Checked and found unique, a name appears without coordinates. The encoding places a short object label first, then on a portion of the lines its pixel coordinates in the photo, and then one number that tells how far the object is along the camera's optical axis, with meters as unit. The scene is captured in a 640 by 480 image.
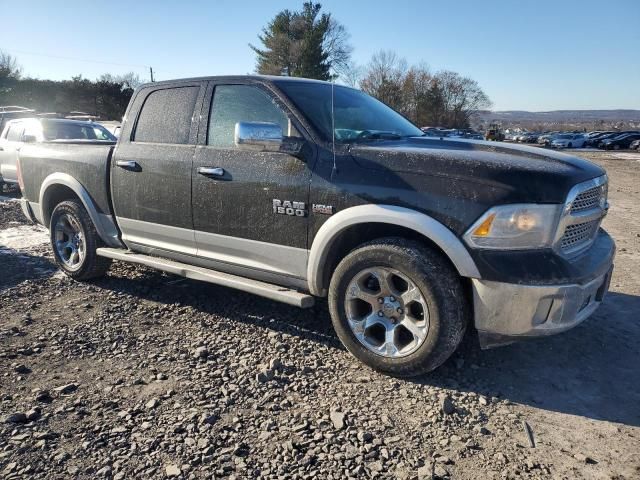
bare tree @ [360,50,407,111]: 59.38
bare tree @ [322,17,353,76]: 52.10
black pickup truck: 2.81
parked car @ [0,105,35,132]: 14.41
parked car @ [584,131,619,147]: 46.28
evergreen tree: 49.50
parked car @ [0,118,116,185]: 10.08
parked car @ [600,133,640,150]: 43.16
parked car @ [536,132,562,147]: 50.26
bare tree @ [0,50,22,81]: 37.06
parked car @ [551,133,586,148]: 46.93
